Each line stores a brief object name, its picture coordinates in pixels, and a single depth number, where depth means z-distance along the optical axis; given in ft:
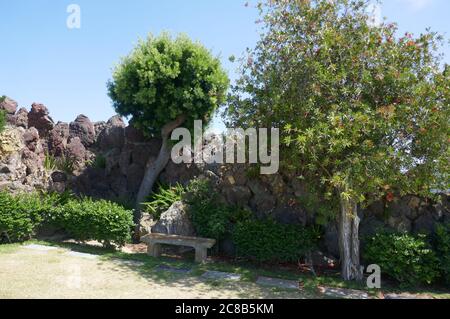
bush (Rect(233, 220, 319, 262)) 27.71
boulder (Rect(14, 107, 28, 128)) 49.57
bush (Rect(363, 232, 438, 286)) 23.94
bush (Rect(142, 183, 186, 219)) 36.55
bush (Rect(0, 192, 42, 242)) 30.83
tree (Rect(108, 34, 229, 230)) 38.78
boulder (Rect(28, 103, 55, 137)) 53.78
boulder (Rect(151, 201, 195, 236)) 32.22
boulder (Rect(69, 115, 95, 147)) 56.53
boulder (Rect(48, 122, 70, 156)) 52.88
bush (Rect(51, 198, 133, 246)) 30.63
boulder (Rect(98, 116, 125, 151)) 52.70
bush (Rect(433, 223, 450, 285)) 23.99
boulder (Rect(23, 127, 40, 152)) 47.75
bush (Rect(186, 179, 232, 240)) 30.73
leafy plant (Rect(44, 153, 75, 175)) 48.29
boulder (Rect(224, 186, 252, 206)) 32.63
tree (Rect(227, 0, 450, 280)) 23.36
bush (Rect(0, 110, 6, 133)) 38.53
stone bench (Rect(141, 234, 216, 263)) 29.09
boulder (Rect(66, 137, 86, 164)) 51.83
